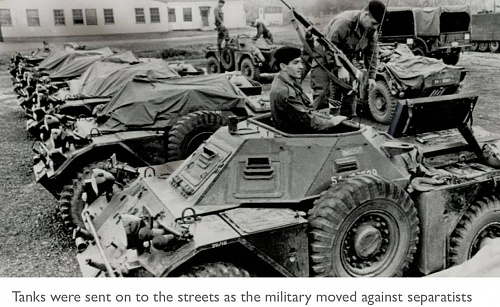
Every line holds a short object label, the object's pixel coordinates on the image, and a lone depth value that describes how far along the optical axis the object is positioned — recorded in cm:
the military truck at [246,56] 1301
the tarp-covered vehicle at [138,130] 558
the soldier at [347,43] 585
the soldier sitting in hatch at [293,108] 418
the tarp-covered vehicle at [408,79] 909
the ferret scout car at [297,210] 338
